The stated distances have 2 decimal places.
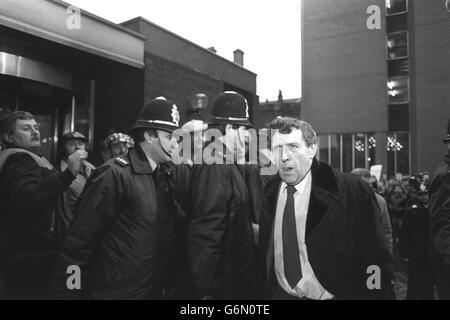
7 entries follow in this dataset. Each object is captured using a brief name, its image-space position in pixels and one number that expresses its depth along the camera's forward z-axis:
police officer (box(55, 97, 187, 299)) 2.04
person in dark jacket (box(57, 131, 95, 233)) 3.35
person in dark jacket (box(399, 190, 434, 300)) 4.36
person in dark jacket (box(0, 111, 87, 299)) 2.47
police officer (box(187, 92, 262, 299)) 2.26
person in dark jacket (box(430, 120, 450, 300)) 2.26
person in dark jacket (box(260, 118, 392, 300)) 1.83
